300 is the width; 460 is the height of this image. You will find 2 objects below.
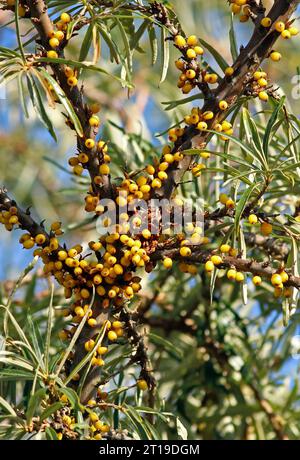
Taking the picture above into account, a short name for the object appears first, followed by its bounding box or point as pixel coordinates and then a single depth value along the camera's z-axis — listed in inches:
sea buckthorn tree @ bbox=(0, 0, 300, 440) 49.6
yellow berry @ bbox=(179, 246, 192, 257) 50.7
